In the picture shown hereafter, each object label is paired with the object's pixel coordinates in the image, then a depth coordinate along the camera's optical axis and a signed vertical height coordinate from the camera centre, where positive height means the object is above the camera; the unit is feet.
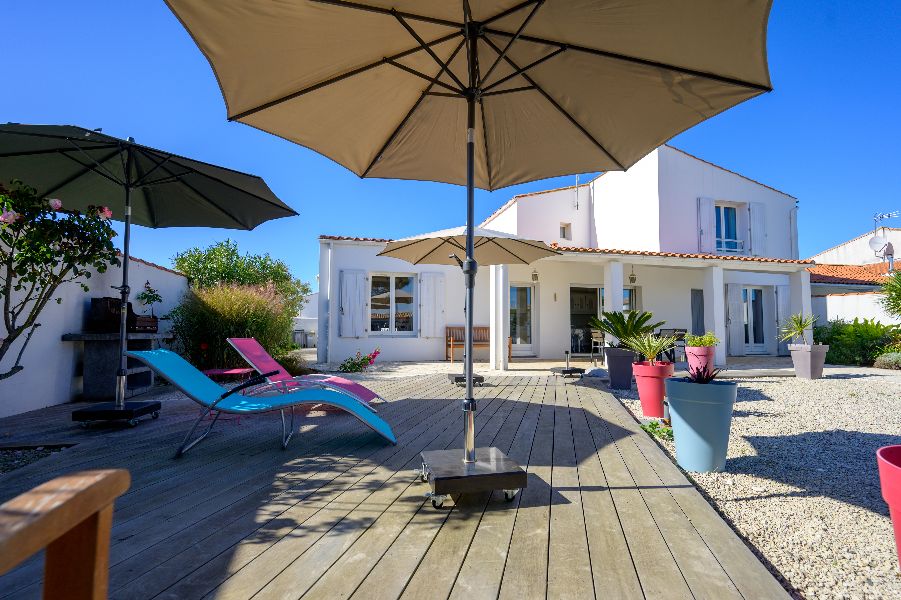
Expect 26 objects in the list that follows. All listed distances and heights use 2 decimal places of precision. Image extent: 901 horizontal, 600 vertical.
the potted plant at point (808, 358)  27.32 -1.89
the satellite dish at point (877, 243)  51.55 +9.43
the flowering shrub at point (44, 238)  10.89 +2.15
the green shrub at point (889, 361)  33.58 -2.46
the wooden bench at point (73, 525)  1.54 -0.73
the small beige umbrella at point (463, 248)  19.49 +3.52
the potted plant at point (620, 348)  21.01 -1.12
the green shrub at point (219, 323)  24.02 +0.01
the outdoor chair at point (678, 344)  28.76 -1.35
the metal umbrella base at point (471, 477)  7.21 -2.42
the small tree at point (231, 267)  42.91 +5.73
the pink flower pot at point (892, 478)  5.43 -1.78
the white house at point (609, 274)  35.17 +4.20
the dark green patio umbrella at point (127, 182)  11.85 +4.26
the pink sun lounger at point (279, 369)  14.66 -1.51
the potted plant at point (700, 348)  23.16 -1.10
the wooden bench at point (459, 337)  37.09 -1.01
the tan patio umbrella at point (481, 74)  7.12 +4.58
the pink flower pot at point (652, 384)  16.46 -2.09
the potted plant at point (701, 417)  9.98 -2.01
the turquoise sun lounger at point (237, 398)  10.30 -1.71
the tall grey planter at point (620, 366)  22.57 -2.00
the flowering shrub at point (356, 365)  29.22 -2.59
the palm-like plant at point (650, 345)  17.92 -0.75
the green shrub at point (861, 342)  36.94 -1.18
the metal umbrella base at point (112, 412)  12.52 -2.49
